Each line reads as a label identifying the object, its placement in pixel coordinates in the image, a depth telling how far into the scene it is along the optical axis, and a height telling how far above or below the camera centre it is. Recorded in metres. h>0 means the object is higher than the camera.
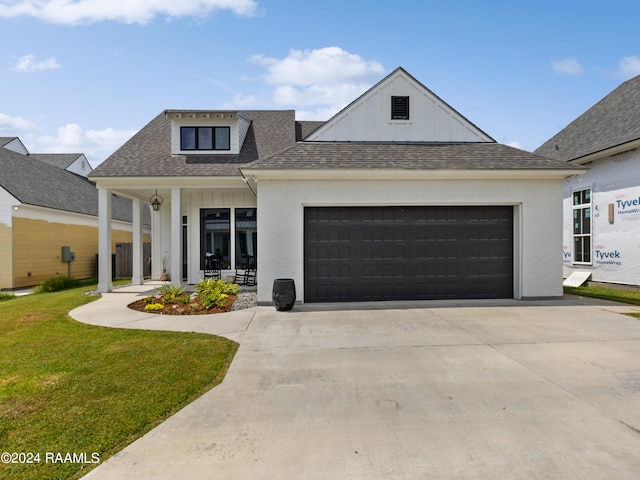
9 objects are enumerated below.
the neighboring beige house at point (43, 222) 15.53 +0.80
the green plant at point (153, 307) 9.85 -1.84
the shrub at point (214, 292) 10.06 -1.57
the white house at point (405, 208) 10.41 +0.87
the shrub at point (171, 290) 10.89 -1.55
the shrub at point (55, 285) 14.67 -1.93
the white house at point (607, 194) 12.64 +1.63
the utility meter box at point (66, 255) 18.17 -0.81
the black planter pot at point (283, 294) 9.55 -1.46
